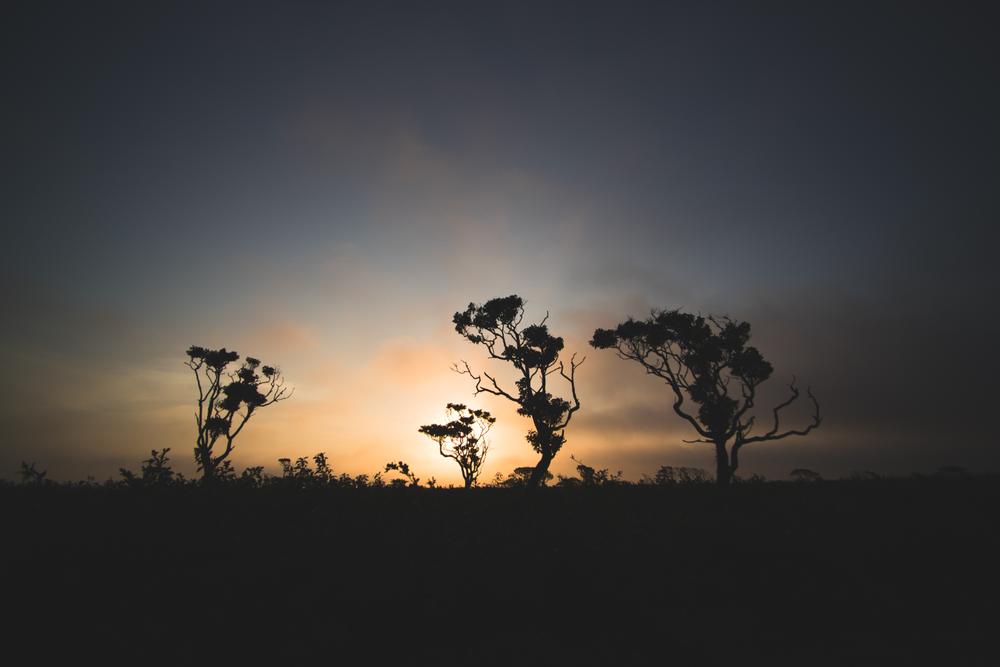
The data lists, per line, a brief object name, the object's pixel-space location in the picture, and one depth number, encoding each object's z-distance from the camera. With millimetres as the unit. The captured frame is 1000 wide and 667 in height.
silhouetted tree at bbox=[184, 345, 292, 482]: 39031
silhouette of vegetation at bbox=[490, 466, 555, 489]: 25469
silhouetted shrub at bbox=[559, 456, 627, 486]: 14936
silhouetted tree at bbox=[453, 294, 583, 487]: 31969
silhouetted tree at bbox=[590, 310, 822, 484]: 28766
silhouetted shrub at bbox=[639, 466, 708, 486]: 14422
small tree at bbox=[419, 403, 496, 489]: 50781
